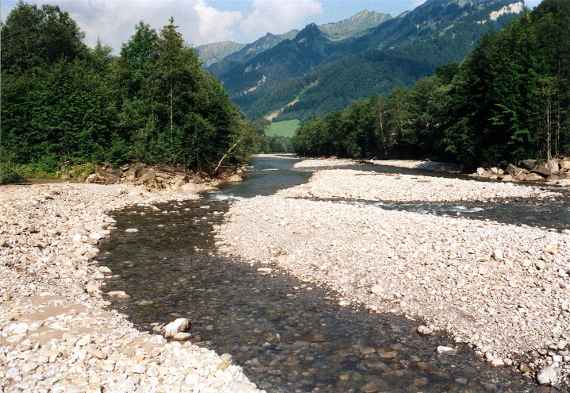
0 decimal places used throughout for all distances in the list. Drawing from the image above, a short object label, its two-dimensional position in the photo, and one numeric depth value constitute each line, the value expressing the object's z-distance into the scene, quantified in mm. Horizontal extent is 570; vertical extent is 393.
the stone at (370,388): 7828
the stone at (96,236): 19219
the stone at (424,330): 9859
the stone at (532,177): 44469
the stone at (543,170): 43844
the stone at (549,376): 7719
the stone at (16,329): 8883
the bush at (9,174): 32106
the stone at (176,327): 9861
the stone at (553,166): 44188
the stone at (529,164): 46312
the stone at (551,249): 12531
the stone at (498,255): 12719
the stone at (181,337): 9703
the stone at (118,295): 12410
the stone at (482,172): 50688
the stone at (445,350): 9016
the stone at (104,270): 14742
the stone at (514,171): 46253
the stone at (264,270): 14727
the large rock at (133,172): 42438
